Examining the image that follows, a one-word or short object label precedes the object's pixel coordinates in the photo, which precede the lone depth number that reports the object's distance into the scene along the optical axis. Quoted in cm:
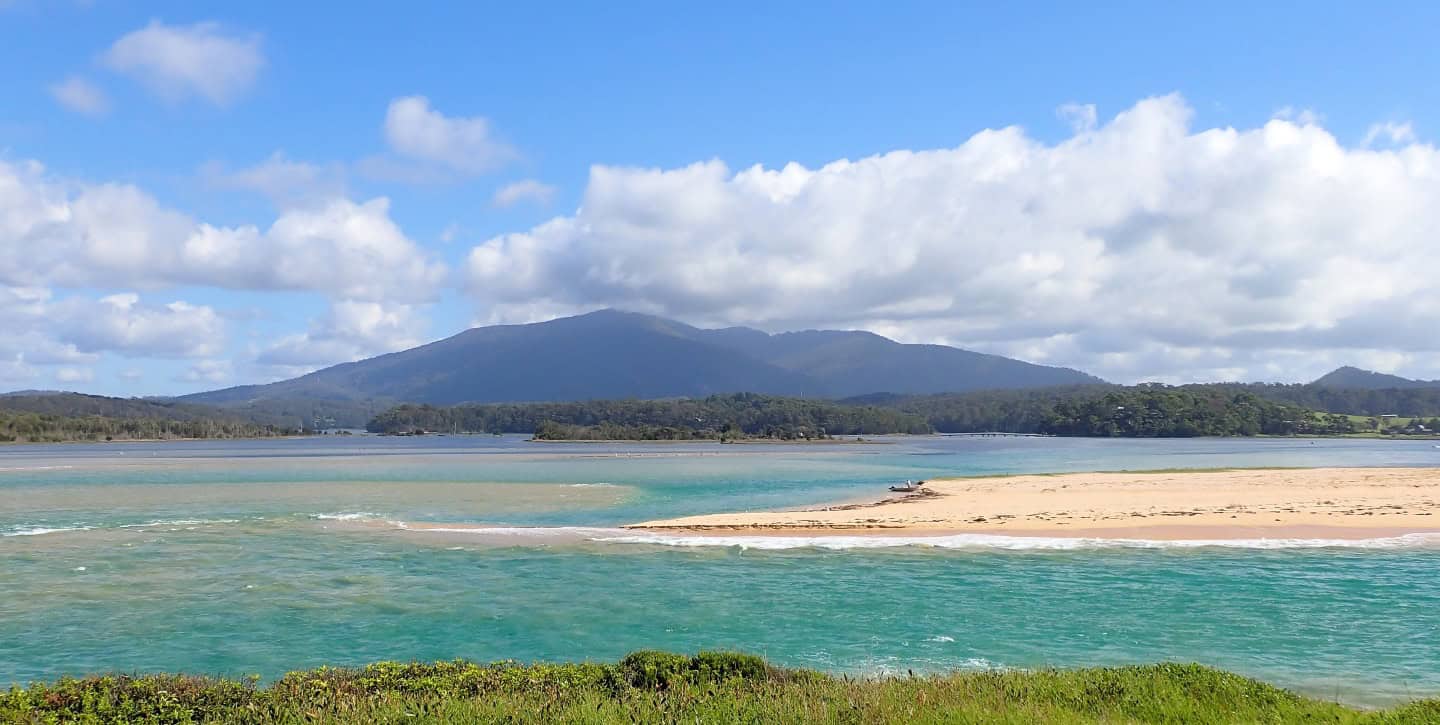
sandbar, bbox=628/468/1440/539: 3225
